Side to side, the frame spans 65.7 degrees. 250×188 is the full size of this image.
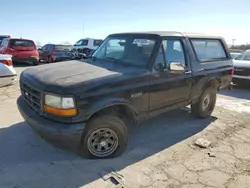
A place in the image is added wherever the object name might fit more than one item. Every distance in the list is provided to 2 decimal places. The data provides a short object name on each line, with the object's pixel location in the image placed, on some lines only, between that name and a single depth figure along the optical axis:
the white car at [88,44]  15.25
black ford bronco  2.50
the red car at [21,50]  10.59
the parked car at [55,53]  12.72
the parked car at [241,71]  7.48
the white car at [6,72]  5.62
